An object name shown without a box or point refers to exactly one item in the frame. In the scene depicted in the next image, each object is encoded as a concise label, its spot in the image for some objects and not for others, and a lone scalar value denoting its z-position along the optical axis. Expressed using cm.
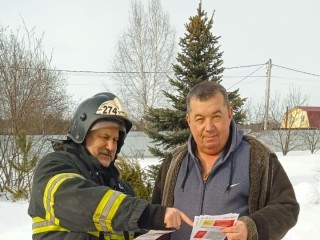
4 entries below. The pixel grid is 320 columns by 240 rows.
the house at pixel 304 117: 2920
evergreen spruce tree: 864
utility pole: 2597
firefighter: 179
